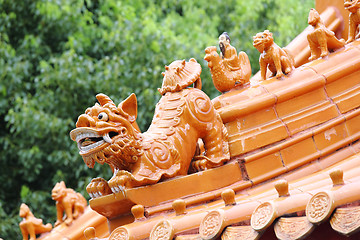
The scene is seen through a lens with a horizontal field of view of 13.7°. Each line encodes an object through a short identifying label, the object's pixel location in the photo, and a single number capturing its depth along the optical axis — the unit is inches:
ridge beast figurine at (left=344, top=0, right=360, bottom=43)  353.3
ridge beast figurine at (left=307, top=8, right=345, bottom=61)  347.9
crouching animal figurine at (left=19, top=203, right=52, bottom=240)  448.0
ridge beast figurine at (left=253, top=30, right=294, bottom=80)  341.9
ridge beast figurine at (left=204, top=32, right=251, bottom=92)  343.1
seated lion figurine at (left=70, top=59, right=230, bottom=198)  306.6
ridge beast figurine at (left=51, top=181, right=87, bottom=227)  450.4
